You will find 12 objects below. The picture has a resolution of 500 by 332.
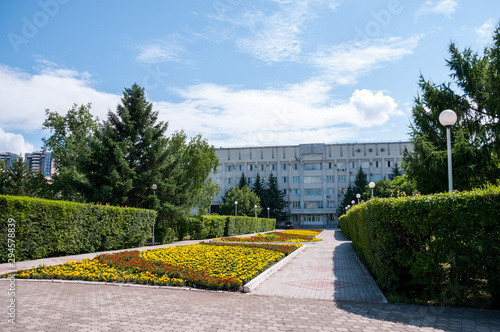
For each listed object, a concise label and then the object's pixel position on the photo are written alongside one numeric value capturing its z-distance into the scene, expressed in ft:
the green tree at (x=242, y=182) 237.04
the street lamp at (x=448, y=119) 27.91
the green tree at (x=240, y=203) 200.34
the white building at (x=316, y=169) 241.35
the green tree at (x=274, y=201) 229.33
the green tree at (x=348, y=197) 219.00
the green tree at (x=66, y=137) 117.69
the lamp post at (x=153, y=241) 66.53
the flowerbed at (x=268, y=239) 76.02
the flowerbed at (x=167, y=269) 27.07
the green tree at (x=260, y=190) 228.63
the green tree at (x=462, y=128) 57.26
